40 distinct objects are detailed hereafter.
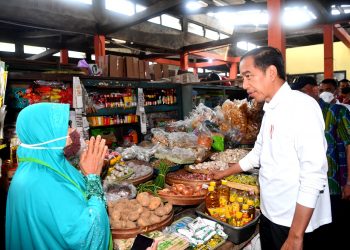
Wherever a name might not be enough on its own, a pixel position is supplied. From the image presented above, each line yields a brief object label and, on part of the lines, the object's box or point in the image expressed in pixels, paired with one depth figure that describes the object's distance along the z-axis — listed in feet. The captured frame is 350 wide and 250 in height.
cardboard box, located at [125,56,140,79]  17.28
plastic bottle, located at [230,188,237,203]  8.63
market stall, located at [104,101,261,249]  7.06
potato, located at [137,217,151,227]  6.93
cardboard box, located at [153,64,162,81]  20.79
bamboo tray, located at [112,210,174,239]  6.73
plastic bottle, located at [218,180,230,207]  9.02
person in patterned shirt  9.96
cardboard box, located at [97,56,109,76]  16.70
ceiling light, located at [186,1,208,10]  32.43
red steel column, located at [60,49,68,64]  29.13
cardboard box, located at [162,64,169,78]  21.67
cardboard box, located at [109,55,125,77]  16.75
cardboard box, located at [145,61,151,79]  18.62
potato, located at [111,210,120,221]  7.03
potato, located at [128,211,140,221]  7.12
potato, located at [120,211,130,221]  7.18
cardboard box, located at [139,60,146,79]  17.98
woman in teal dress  4.69
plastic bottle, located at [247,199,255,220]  7.92
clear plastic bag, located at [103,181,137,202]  8.51
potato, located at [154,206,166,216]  7.57
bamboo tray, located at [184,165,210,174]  11.13
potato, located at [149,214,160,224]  7.17
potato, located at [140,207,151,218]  7.33
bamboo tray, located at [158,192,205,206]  8.88
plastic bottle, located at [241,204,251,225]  7.70
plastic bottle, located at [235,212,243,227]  7.60
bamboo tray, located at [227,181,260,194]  9.33
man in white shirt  5.22
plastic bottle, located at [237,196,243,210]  8.17
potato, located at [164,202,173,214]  7.72
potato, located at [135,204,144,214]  7.39
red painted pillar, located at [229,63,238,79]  43.42
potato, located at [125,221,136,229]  6.91
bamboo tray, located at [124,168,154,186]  9.64
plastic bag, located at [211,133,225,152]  14.82
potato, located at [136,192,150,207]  7.80
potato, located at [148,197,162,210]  7.75
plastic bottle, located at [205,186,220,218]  8.39
